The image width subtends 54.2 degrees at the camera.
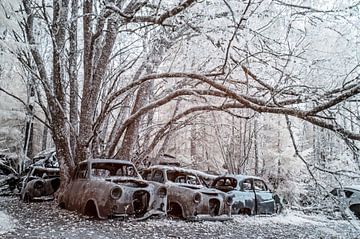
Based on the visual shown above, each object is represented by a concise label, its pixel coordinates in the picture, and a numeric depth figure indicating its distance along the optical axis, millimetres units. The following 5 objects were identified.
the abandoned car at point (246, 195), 9953
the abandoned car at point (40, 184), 10891
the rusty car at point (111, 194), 7430
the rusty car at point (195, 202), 8328
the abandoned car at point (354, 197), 11195
